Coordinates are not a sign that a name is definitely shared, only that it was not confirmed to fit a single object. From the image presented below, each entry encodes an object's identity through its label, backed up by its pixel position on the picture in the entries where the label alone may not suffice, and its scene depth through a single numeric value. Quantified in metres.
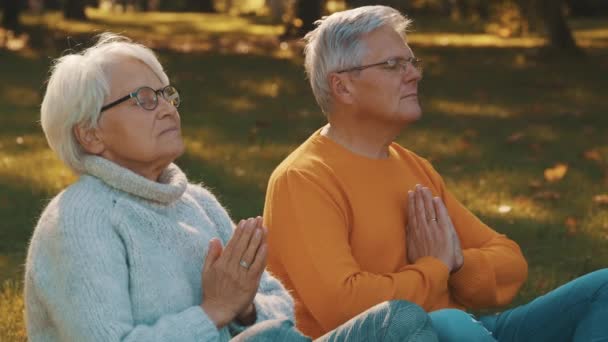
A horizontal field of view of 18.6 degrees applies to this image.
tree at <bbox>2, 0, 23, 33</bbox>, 34.92
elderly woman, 4.69
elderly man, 5.83
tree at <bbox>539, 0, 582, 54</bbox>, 29.22
